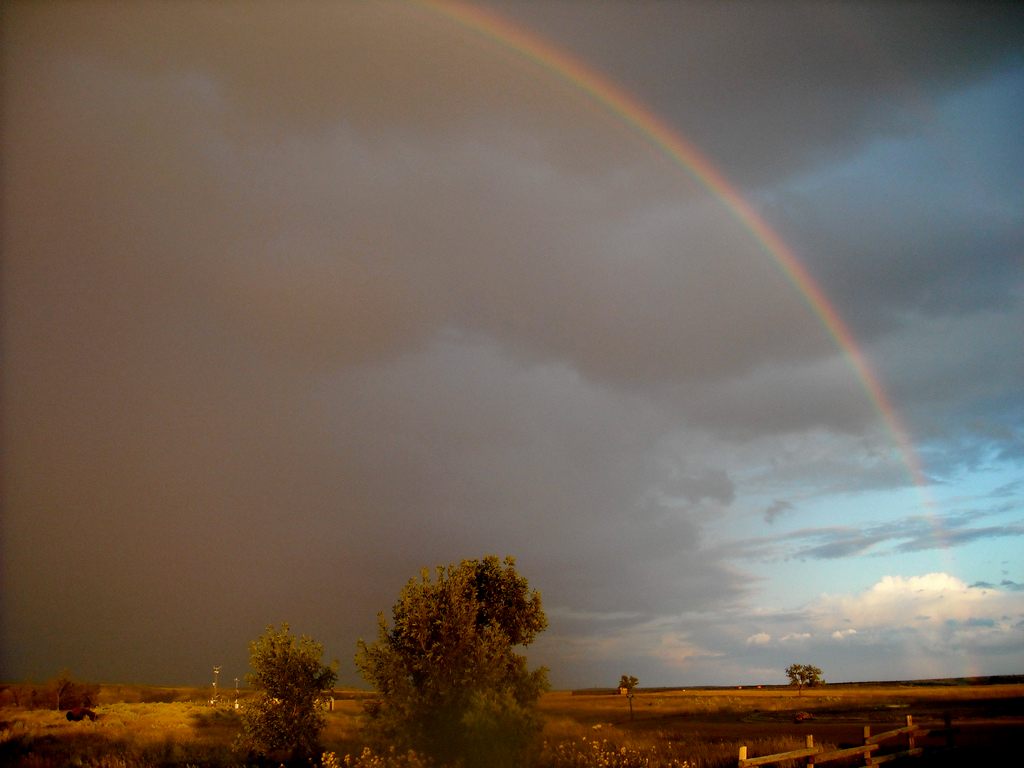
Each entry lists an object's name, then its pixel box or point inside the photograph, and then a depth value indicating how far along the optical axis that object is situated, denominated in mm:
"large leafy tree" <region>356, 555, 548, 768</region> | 22328
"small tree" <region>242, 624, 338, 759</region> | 31266
